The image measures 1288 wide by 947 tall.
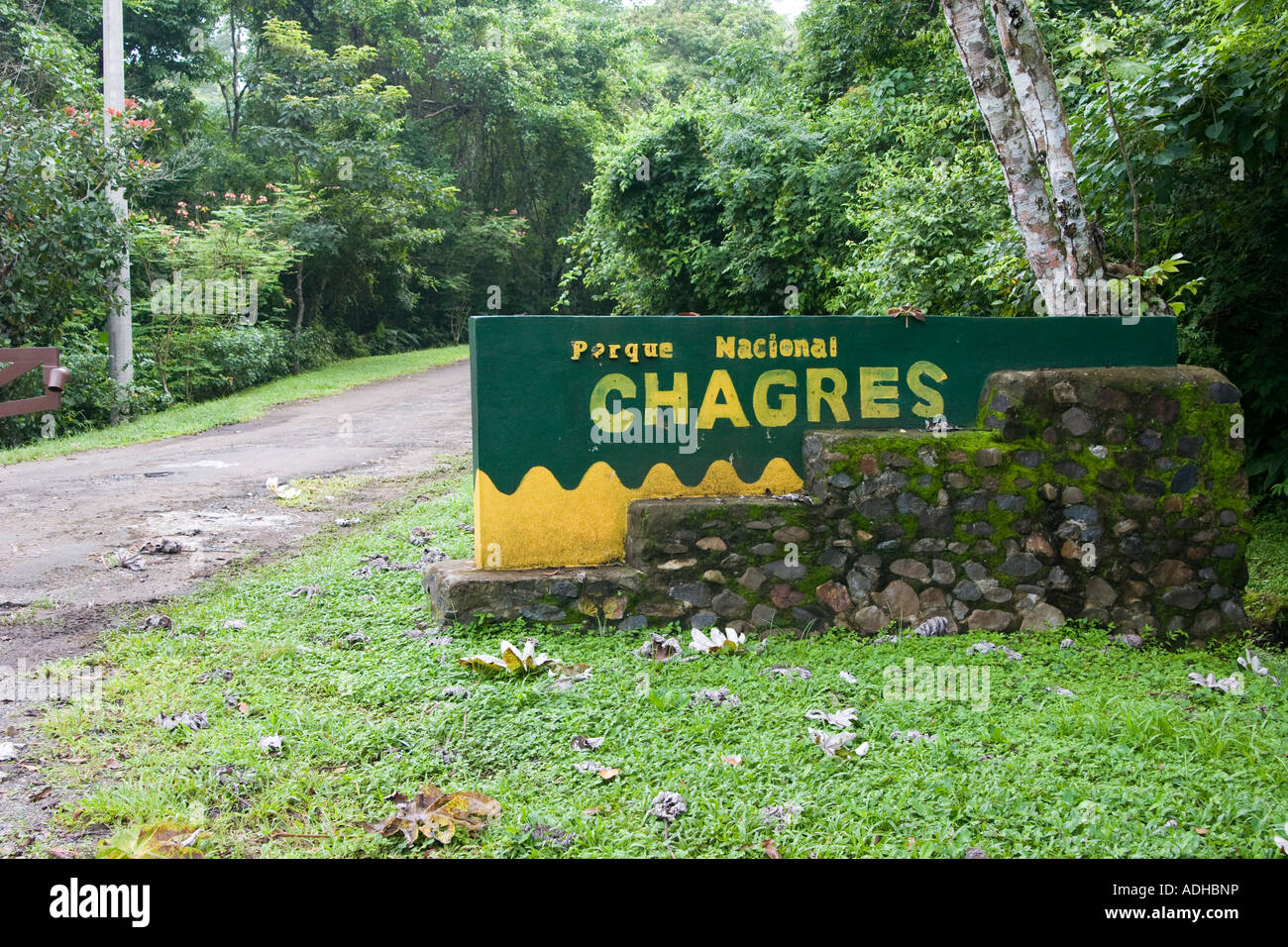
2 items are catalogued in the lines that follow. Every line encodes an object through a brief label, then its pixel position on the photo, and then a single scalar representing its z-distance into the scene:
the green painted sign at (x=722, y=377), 5.37
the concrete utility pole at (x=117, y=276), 13.86
